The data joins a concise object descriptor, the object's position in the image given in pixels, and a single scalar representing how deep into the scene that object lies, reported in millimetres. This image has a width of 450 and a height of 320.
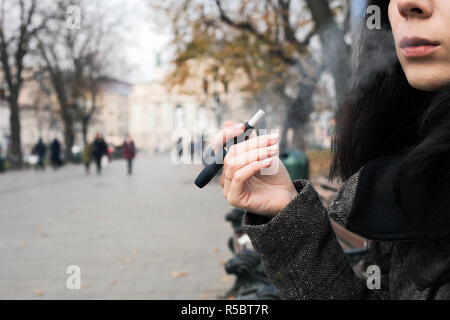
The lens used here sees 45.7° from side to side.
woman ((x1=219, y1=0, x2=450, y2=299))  787
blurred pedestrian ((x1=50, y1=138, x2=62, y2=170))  25844
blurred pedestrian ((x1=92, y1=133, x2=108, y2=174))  19653
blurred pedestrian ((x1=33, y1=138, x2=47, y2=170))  26656
